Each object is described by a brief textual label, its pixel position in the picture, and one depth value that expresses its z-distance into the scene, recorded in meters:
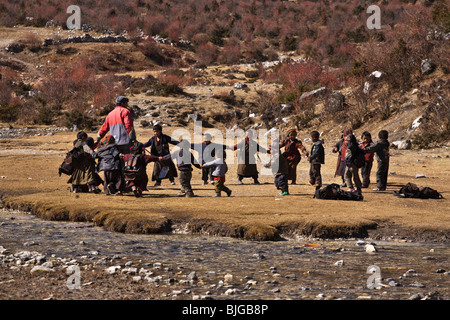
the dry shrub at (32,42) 54.28
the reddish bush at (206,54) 53.56
